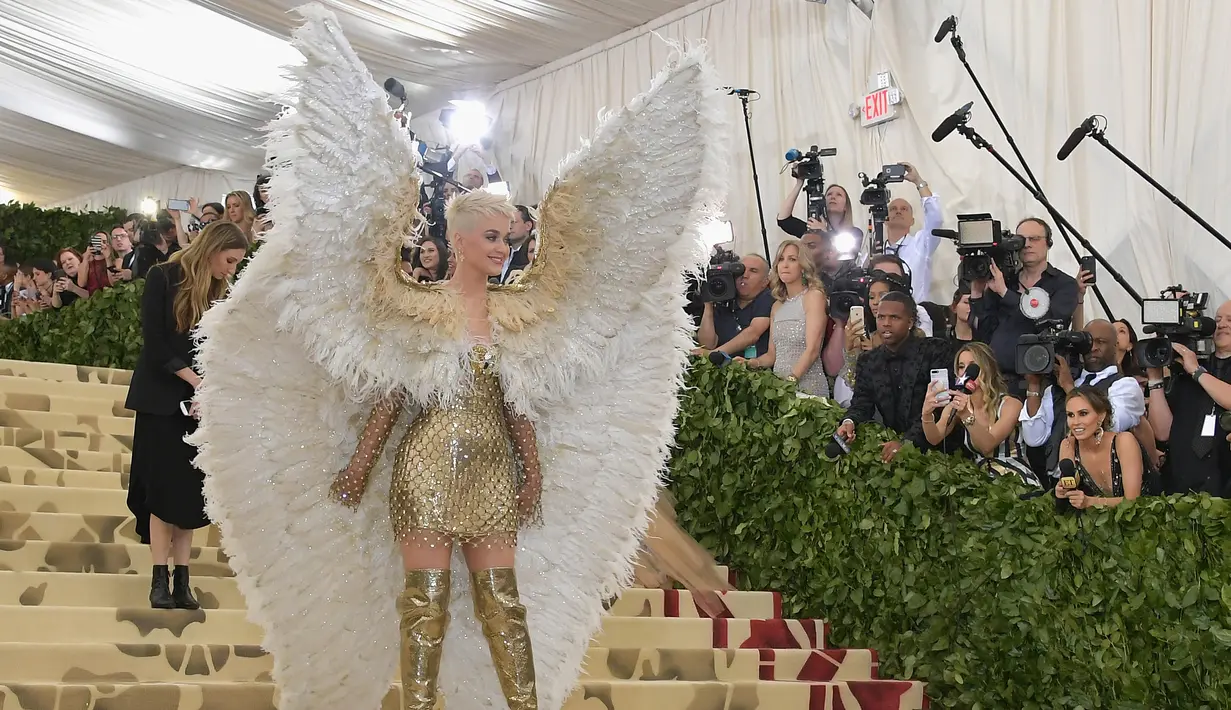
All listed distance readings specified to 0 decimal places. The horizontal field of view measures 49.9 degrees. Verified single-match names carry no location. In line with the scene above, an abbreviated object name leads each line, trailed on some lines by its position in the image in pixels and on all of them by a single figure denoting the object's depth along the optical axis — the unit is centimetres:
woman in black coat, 478
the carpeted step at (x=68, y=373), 848
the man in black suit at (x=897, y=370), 578
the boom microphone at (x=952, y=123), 738
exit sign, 952
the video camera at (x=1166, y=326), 540
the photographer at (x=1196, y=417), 513
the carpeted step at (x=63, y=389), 757
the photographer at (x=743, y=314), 743
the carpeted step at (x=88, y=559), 530
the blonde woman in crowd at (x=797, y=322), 677
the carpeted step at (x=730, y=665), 520
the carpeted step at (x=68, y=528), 551
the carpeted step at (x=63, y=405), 747
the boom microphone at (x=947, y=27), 834
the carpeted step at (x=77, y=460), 682
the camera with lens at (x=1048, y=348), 538
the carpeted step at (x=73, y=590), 495
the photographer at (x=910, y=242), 814
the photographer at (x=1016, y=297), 630
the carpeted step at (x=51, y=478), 638
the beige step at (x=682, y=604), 594
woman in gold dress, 365
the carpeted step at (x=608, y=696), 398
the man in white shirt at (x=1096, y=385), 522
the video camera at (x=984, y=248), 650
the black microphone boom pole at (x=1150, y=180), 655
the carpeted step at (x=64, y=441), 700
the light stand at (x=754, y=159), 926
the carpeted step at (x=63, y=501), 576
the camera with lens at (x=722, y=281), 746
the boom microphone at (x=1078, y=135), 666
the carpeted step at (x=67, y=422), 716
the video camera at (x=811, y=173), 861
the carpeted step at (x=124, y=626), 460
